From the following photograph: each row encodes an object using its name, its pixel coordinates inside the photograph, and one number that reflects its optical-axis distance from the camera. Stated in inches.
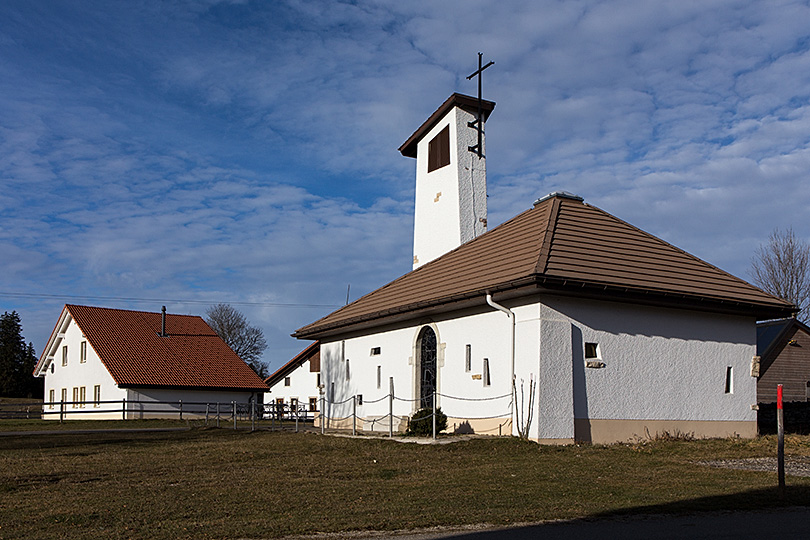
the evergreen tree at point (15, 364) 2783.0
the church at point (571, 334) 695.1
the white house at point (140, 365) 1622.8
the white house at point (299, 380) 2186.3
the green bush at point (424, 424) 799.1
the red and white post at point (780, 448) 385.4
